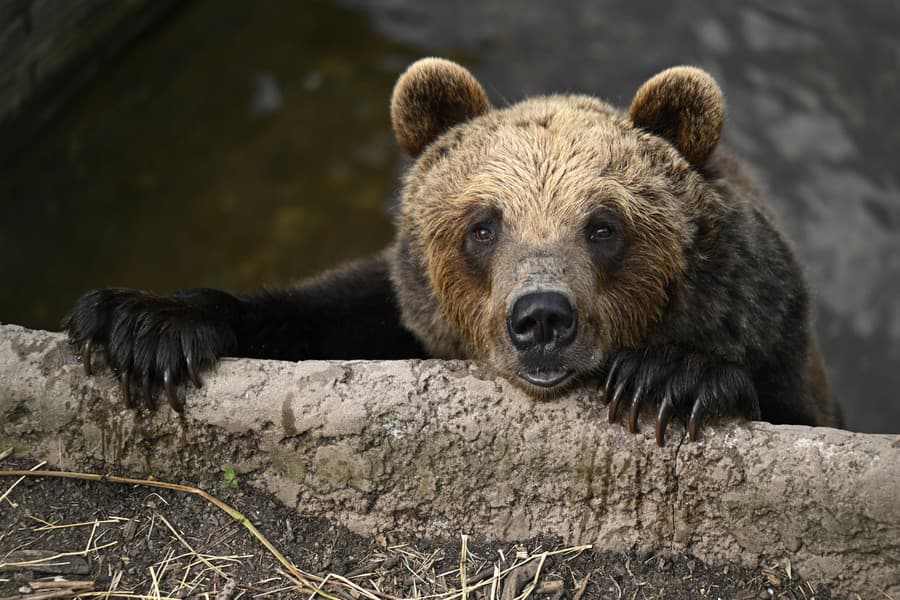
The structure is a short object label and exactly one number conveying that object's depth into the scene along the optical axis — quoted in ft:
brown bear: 27.07
